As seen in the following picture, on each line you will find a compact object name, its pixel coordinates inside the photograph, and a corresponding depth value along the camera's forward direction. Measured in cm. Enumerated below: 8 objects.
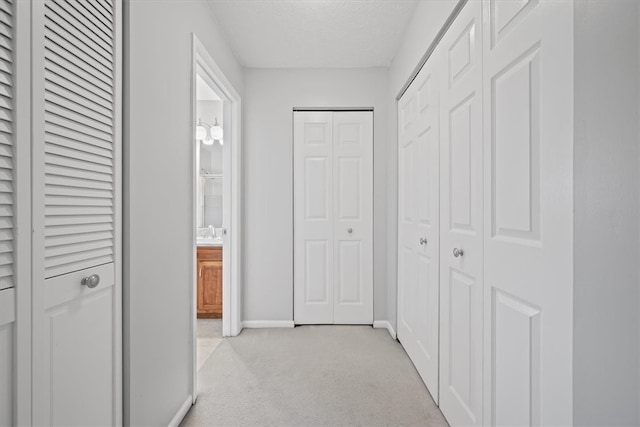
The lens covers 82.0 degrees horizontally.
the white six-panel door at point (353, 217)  364
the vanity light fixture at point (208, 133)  431
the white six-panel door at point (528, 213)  99
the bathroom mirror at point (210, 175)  454
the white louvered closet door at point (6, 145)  87
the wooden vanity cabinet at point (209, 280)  386
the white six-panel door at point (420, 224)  216
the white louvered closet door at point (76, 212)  100
